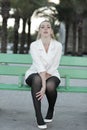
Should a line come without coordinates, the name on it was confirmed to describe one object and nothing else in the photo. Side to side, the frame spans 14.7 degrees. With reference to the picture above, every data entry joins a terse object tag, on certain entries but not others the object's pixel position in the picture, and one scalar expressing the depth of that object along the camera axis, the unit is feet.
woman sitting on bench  14.82
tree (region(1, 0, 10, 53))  66.08
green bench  16.70
